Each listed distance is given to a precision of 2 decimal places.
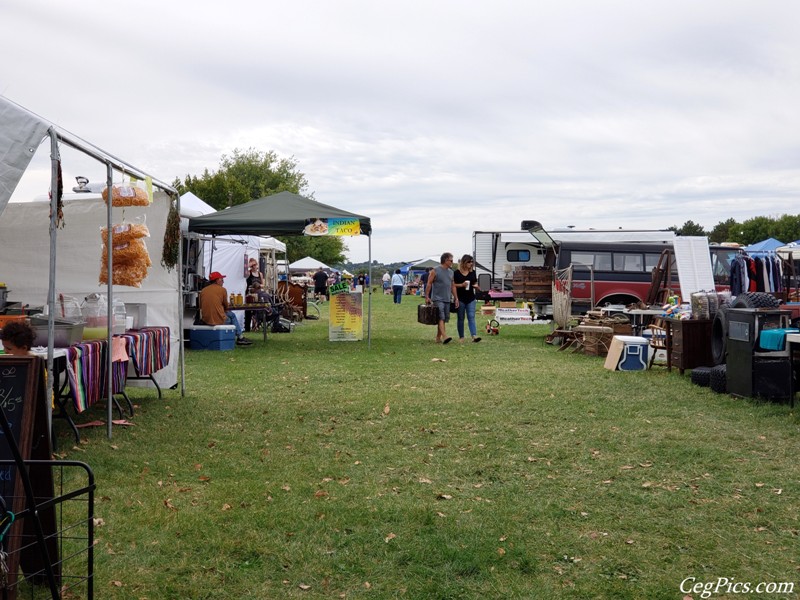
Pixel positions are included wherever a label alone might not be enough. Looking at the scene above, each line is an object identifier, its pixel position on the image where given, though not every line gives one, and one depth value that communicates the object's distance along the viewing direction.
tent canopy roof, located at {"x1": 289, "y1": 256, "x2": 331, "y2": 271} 48.09
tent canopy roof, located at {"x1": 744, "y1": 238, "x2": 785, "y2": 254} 31.41
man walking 15.51
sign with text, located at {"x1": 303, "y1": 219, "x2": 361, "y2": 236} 14.64
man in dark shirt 30.67
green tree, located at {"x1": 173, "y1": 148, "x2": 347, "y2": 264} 45.09
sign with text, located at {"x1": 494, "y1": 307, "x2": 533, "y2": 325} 21.83
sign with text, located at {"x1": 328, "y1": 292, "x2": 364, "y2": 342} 16.47
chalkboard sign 3.58
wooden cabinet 10.59
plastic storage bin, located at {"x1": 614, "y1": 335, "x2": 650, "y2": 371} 11.52
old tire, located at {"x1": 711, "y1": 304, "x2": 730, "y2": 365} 9.84
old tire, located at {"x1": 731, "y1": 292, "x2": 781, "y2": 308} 9.05
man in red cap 14.67
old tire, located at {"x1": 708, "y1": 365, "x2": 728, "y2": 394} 9.24
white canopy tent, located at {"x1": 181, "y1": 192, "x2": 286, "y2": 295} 17.65
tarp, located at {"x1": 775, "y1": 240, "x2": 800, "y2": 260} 20.67
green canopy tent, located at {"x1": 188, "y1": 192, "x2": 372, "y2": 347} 14.52
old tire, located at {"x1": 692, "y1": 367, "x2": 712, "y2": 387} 9.80
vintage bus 17.92
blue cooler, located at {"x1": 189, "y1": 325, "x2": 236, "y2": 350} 14.77
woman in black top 15.67
